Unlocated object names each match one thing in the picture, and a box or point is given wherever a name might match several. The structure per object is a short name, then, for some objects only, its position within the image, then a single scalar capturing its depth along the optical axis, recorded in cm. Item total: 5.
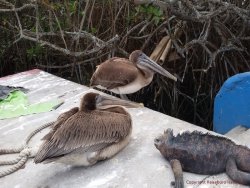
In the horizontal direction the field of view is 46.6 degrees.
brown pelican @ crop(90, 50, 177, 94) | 276
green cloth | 256
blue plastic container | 245
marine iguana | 180
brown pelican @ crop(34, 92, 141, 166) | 174
